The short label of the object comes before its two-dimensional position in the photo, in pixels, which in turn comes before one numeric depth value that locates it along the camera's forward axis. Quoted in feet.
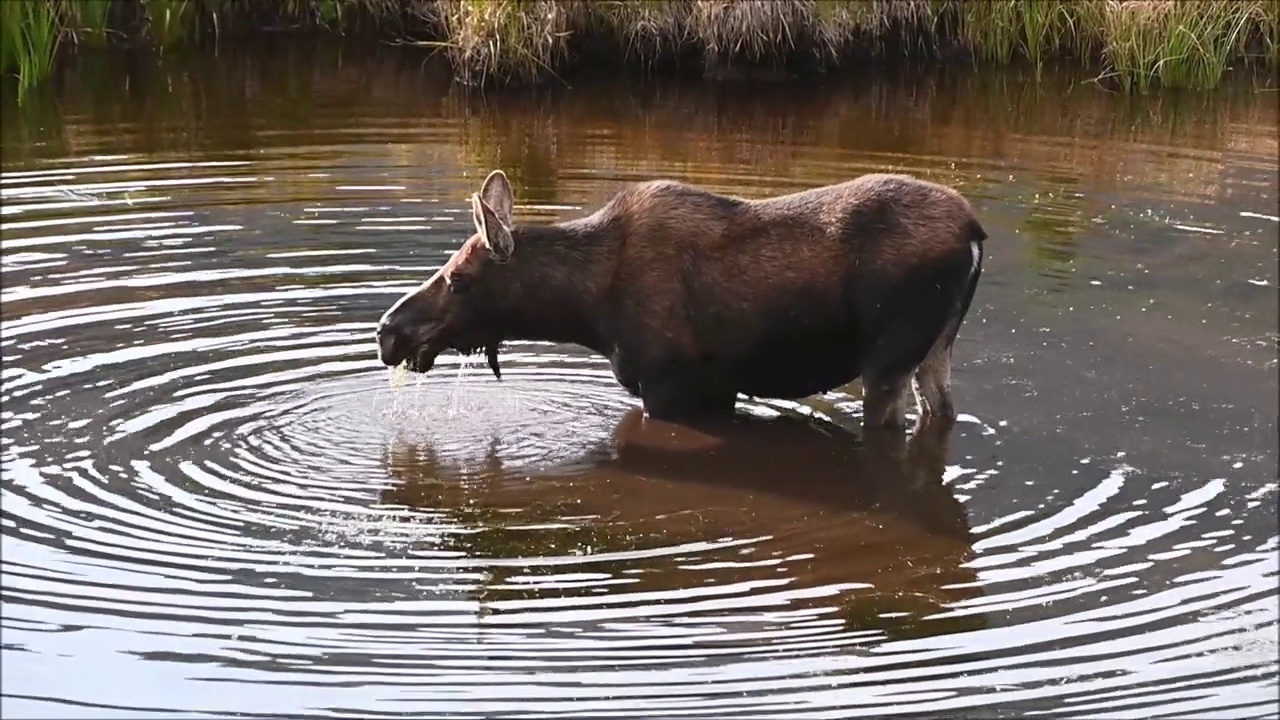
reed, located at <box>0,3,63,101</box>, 54.49
